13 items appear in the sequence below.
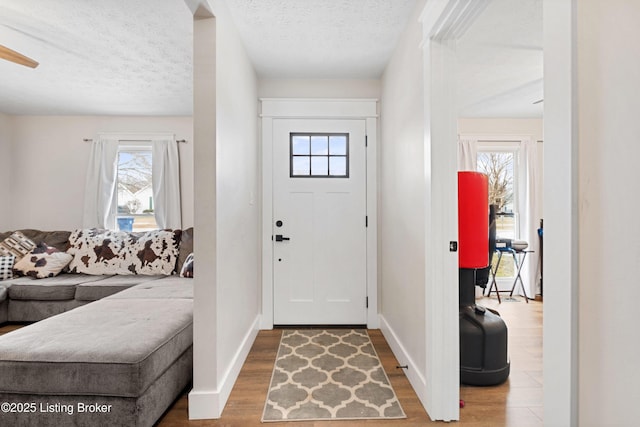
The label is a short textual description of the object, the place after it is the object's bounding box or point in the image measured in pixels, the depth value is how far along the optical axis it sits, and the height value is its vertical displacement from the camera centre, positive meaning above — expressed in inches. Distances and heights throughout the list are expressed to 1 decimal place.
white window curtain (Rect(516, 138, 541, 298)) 170.9 +1.1
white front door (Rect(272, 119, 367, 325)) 128.6 -10.5
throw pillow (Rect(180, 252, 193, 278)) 133.3 -23.8
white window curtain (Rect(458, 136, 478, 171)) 170.1 +31.0
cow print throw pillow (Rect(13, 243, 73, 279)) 135.3 -22.3
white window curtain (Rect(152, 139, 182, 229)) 165.6 +14.9
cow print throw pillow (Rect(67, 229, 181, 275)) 139.6 -18.7
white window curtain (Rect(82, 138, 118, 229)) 163.3 +14.2
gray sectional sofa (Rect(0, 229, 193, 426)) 60.2 -30.4
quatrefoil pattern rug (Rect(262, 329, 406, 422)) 72.4 -45.3
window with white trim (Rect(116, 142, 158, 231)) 171.3 +11.1
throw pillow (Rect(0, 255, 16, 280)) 134.7 -23.6
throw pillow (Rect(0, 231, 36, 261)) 141.3 -15.2
